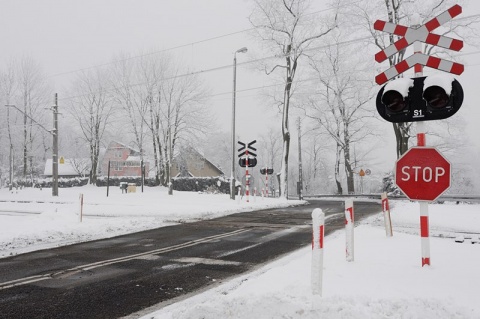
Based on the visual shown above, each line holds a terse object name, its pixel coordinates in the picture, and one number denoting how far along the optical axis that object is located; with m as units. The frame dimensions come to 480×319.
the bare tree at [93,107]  46.19
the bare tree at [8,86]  46.59
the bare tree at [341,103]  35.70
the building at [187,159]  43.41
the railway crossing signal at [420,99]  4.98
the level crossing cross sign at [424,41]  5.29
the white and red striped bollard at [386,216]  8.02
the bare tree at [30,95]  47.38
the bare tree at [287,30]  27.61
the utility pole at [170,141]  36.78
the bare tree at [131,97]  40.94
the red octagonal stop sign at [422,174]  5.06
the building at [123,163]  66.02
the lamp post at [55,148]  28.57
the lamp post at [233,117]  22.67
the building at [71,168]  68.57
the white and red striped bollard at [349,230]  5.96
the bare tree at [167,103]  40.25
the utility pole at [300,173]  27.59
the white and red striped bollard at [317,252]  4.30
